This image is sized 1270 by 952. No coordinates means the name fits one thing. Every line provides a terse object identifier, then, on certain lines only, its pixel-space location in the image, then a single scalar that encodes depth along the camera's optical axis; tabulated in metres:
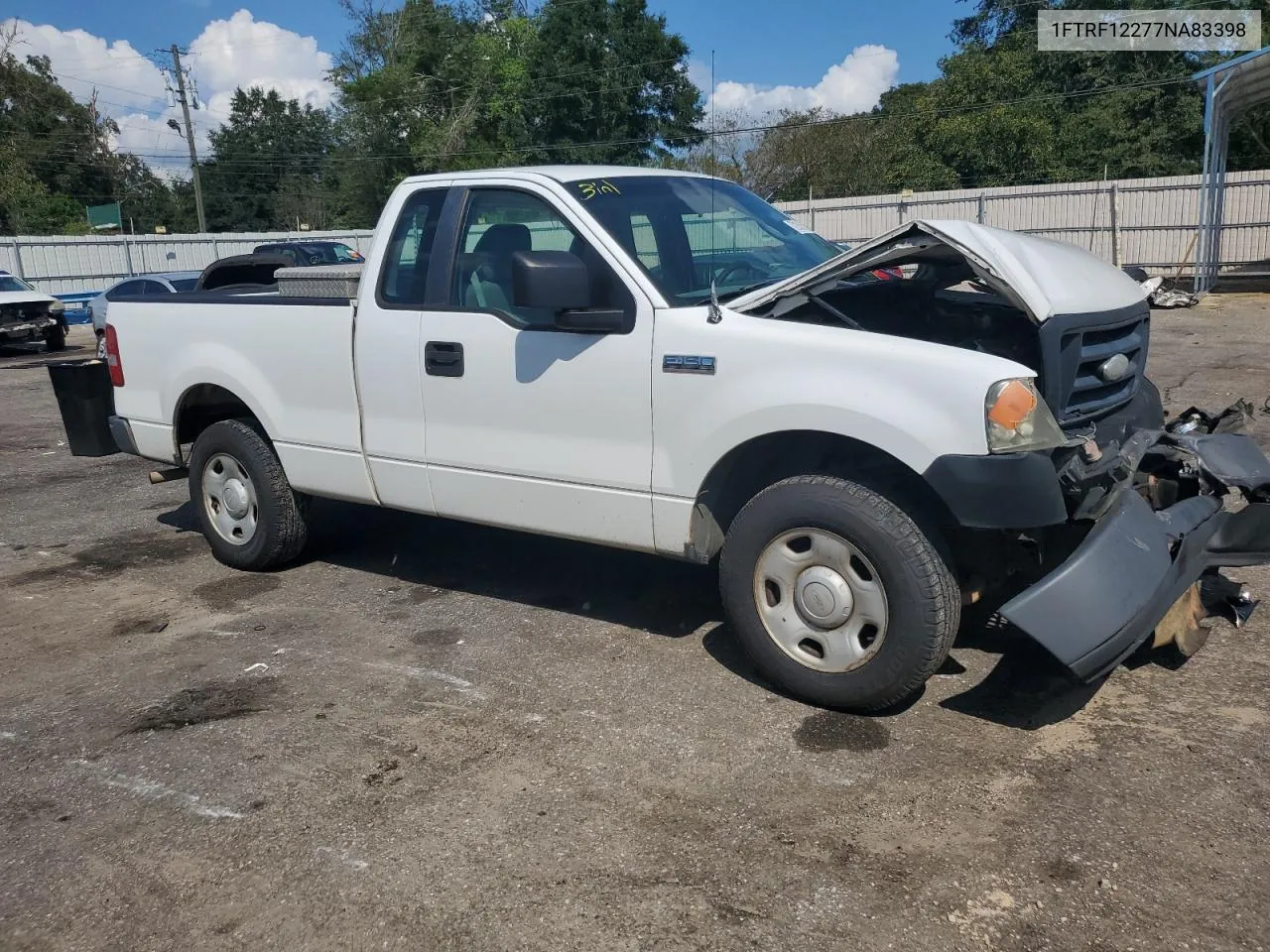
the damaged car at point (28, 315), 19.75
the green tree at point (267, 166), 71.25
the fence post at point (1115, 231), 25.09
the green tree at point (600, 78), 37.41
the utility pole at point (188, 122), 48.00
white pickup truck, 3.65
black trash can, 6.77
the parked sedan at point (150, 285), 17.41
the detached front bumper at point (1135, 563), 3.44
